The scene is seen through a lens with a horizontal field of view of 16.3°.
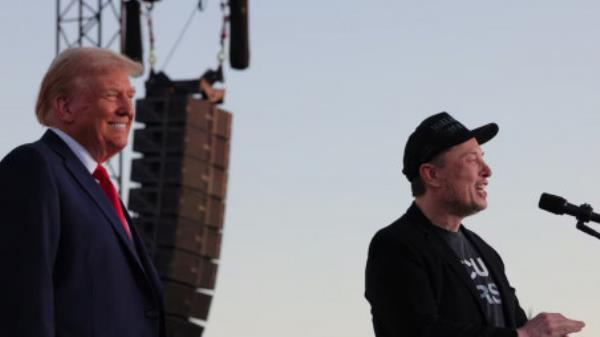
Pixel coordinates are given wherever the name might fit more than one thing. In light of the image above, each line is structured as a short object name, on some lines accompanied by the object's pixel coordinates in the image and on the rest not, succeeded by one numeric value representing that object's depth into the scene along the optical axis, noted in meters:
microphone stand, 7.52
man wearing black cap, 8.13
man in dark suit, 6.36
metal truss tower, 32.56
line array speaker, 31.19
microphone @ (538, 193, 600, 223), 7.53
